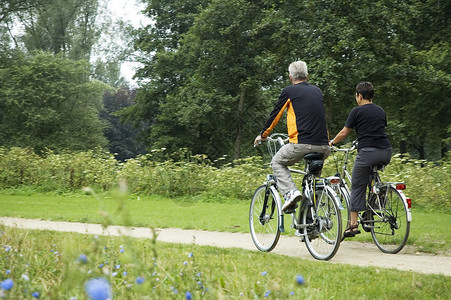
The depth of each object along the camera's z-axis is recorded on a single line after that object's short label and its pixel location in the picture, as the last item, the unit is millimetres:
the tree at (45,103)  37500
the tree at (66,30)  43562
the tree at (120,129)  51844
